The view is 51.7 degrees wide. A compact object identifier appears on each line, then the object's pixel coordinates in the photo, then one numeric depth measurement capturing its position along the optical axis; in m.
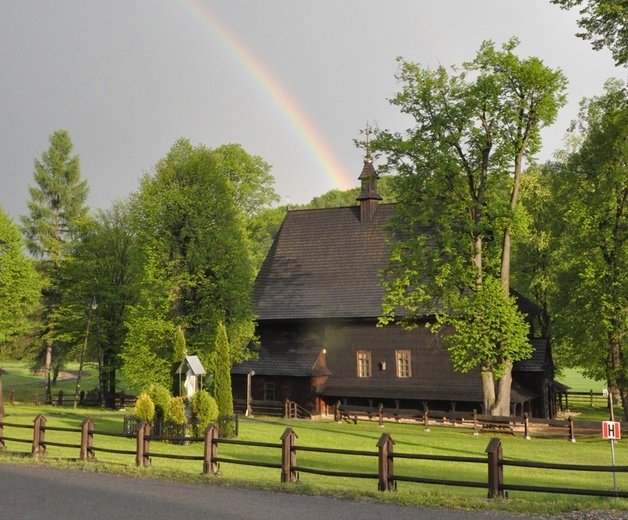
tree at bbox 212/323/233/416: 25.55
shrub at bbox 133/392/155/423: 22.59
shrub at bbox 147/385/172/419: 23.17
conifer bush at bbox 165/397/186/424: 22.69
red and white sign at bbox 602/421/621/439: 14.20
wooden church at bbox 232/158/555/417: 33.03
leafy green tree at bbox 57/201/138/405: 43.78
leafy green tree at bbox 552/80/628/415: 29.52
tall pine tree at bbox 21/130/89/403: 50.18
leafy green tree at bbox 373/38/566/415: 26.36
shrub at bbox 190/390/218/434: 23.09
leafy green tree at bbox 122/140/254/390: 33.06
